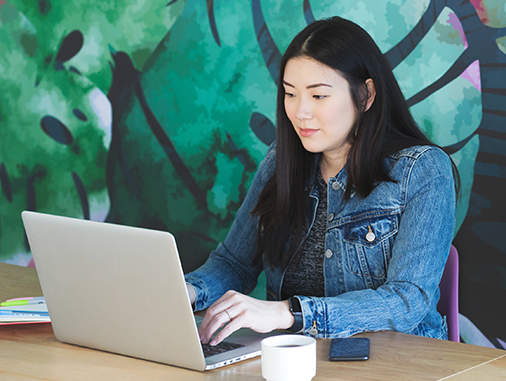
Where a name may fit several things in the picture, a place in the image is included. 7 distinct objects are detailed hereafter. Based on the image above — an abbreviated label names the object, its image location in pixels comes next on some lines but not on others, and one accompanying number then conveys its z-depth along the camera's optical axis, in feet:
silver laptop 5.78
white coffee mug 5.56
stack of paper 6.60
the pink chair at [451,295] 7.30
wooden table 5.84
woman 6.76
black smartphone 6.03
